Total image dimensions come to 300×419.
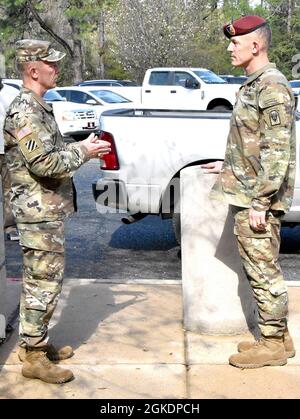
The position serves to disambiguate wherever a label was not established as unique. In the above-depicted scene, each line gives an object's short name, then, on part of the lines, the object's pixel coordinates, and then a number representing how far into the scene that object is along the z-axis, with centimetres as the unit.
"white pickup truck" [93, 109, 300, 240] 718
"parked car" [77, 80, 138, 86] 3154
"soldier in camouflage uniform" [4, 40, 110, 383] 425
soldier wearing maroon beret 425
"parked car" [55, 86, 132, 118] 2074
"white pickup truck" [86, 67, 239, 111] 2281
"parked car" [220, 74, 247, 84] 2721
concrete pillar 512
